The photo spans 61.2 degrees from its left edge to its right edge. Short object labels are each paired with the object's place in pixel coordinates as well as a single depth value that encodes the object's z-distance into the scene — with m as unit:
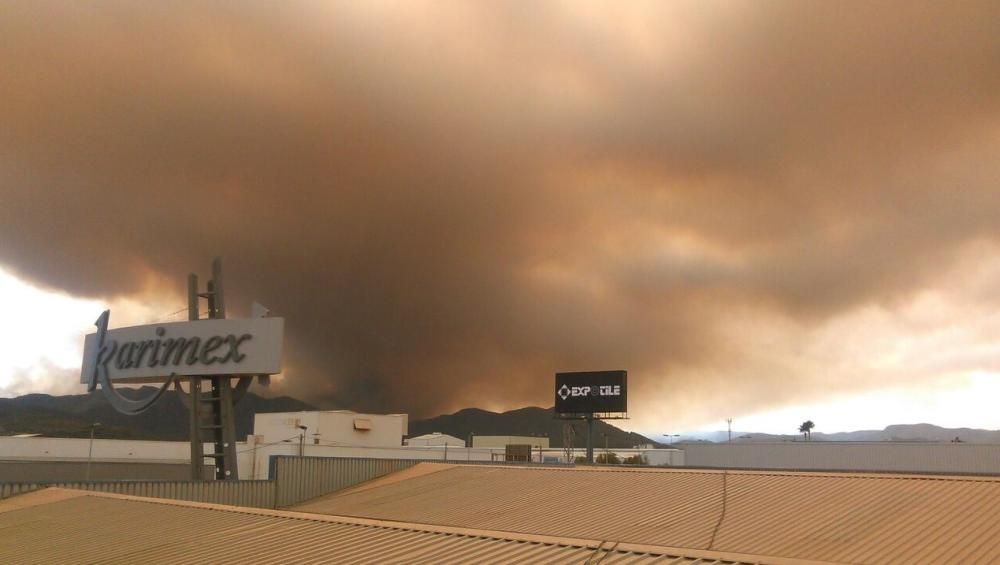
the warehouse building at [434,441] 133.00
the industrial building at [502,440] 131.12
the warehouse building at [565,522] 21.45
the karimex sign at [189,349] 51.94
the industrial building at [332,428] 92.81
